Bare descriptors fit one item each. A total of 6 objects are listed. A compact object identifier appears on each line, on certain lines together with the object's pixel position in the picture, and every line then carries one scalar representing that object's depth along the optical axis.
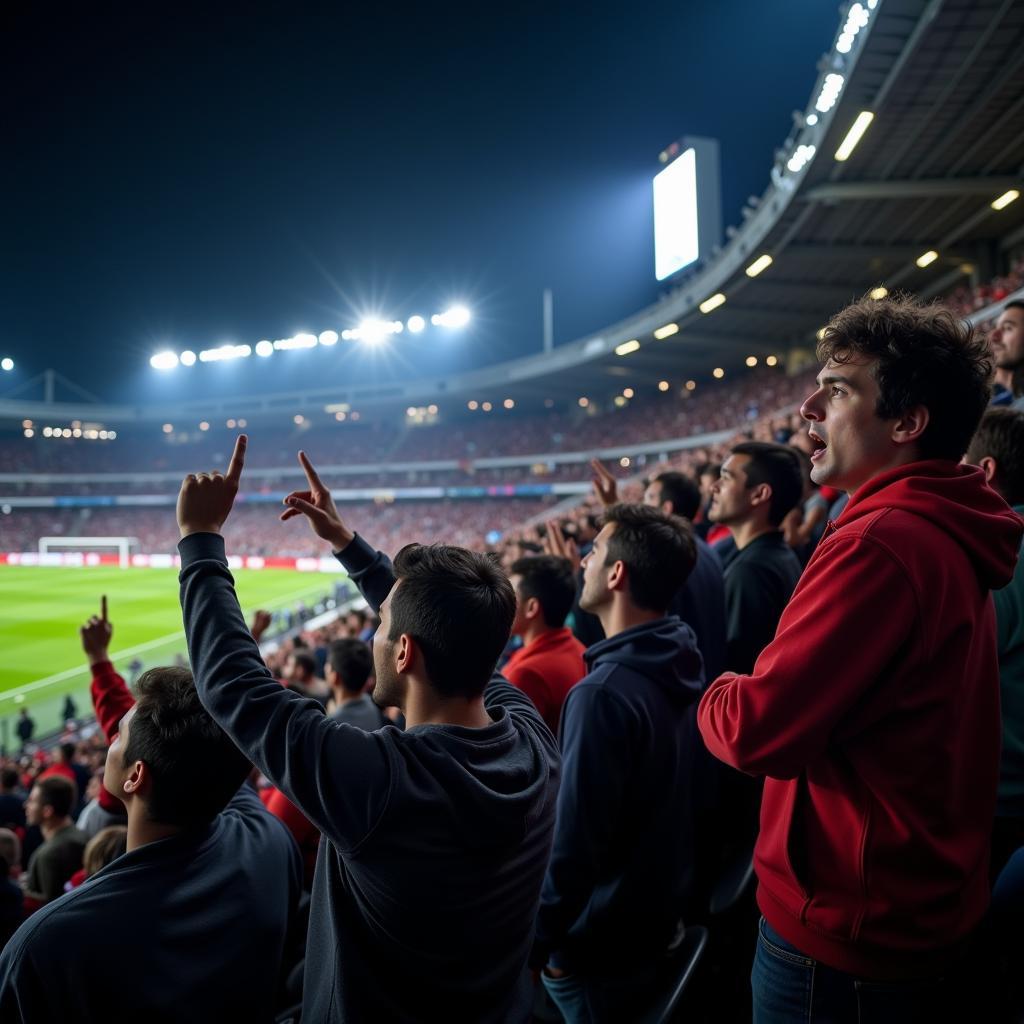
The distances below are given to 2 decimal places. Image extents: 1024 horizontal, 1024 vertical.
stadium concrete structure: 11.46
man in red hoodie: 1.43
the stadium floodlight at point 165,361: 70.00
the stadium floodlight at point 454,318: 58.29
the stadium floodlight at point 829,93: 12.58
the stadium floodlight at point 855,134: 13.07
